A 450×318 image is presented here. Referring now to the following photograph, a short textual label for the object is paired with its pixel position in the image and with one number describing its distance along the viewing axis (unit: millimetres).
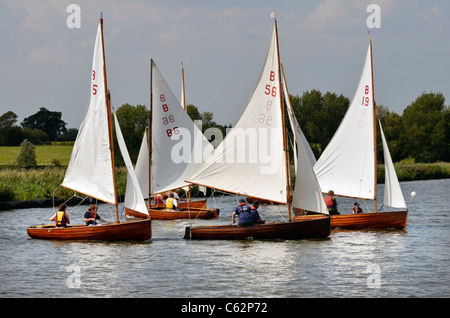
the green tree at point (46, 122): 171875
